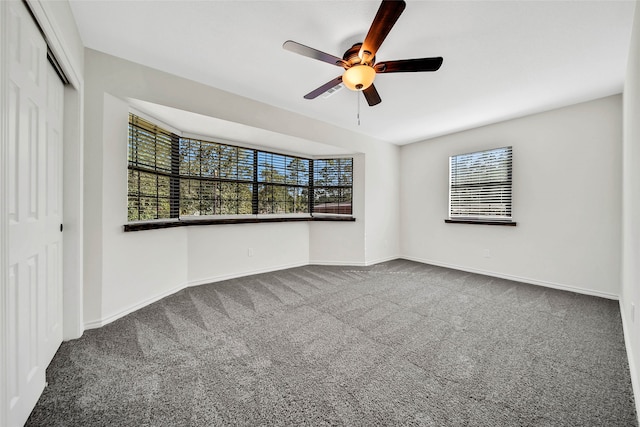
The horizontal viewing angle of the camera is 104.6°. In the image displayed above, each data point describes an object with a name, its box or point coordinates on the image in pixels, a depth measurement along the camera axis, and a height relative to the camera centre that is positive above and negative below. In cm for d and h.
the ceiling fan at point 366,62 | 169 +117
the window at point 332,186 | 474 +50
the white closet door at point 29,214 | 116 -3
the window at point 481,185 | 390 +47
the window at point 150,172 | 265 +44
